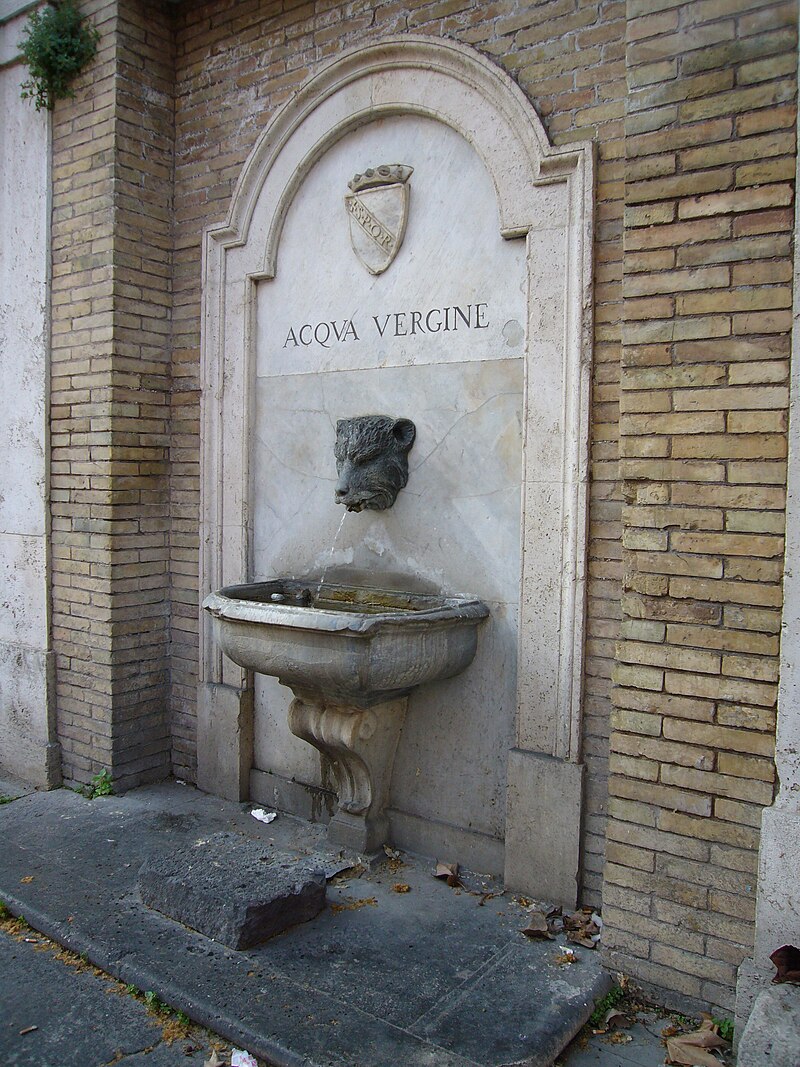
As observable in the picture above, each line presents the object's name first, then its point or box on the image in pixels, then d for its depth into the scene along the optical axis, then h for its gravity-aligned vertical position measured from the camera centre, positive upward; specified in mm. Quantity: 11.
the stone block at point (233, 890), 3281 -1583
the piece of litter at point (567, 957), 3206 -1723
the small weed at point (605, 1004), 2947 -1761
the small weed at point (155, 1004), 2994 -1788
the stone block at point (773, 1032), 2230 -1425
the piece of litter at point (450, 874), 3832 -1706
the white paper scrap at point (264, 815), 4504 -1707
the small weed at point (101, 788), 4871 -1693
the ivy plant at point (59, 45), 4805 +2416
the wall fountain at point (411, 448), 3570 +189
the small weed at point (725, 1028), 2824 -1740
